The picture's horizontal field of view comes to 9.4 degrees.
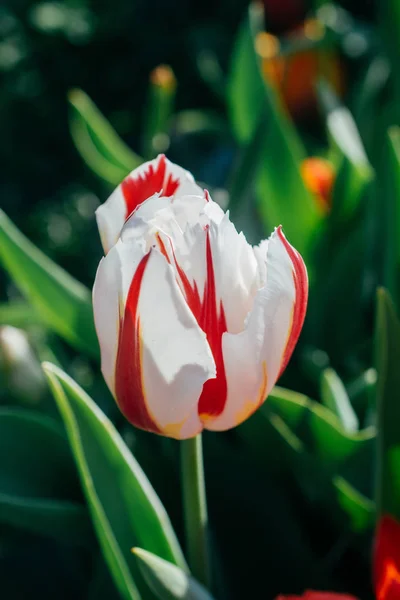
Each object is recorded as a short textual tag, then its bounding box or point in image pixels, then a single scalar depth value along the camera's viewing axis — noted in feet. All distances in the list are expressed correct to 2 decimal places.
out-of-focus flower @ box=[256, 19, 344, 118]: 4.37
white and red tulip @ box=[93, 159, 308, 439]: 1.97
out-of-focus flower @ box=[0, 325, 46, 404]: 2.56
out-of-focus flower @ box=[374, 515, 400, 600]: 2.11
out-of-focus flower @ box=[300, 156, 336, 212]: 2.94
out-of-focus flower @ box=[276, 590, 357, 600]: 2.13
